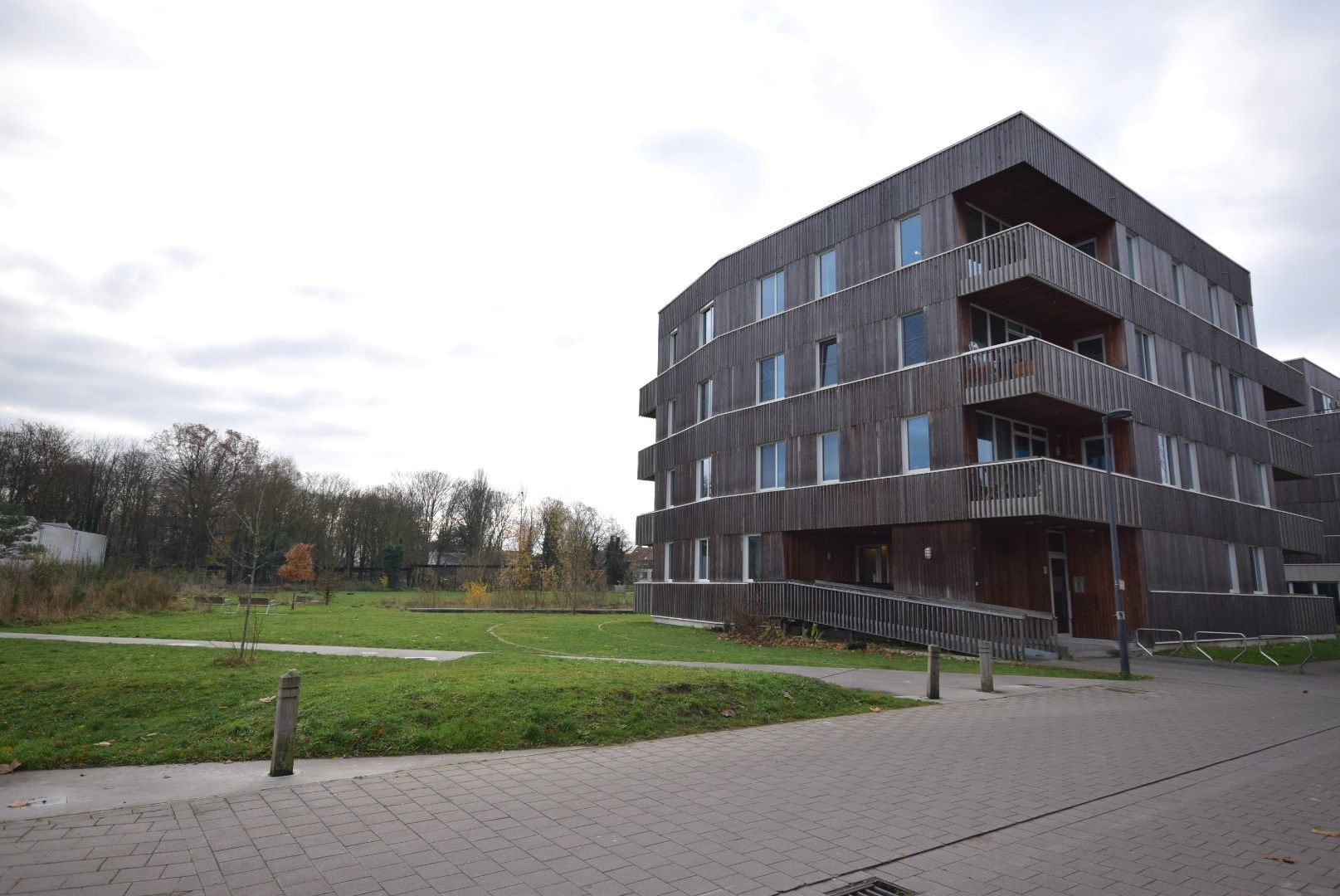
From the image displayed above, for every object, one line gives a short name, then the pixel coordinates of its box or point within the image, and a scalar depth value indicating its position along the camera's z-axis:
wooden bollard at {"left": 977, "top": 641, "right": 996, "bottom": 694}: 12.98
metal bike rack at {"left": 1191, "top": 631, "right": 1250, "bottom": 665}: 22.88
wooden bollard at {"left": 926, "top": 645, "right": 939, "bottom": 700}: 12.09
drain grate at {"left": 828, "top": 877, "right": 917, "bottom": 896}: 4.53
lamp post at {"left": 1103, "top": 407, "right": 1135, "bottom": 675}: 16.55
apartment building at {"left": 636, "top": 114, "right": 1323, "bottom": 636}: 21.69
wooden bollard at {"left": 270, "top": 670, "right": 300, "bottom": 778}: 6.74
